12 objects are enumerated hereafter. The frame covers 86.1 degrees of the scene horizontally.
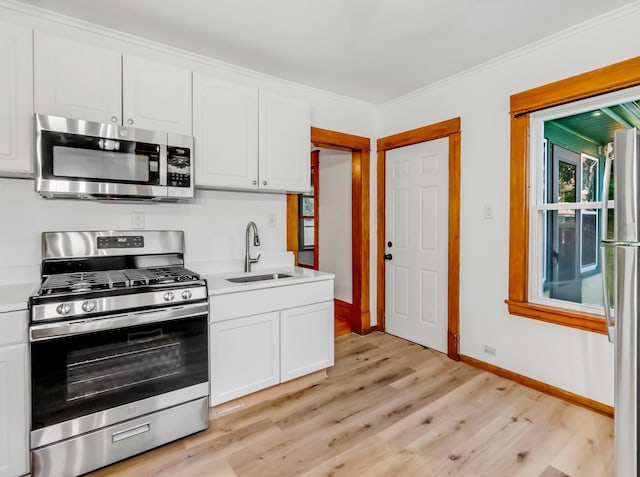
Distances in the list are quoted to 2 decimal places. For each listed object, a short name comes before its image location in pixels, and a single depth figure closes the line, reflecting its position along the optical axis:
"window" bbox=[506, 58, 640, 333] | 2.29
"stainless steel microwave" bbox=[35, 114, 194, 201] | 1.81
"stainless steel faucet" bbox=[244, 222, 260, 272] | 2.75
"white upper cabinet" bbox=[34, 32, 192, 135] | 1.85
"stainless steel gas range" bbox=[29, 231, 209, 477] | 1.60
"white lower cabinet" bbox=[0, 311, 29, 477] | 1.54
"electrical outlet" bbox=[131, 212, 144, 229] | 2.37
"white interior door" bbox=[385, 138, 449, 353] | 3.19
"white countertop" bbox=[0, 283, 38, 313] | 1.55
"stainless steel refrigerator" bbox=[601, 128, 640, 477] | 1.44
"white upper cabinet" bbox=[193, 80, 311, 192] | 2.33
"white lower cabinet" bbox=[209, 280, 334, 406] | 2.14
